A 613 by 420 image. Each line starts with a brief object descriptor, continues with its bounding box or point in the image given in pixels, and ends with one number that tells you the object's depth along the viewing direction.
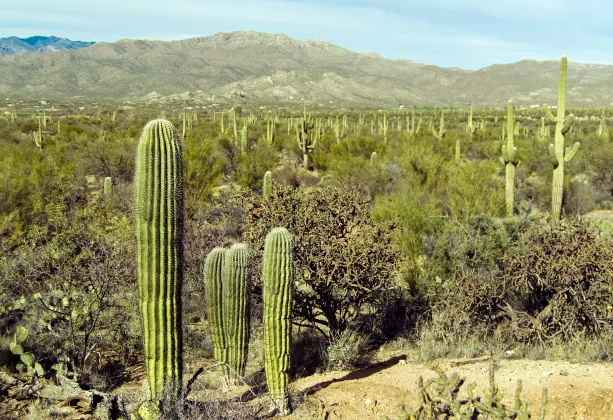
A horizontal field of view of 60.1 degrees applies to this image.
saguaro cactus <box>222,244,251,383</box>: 6.96
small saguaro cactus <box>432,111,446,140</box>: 34.55
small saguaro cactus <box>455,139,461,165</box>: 24.09
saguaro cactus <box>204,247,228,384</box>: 7.13
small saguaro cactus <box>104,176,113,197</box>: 17.71
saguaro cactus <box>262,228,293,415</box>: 6.33
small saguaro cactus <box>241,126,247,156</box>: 26.86
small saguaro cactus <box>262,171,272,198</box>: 12.43
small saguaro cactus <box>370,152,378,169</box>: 22.16
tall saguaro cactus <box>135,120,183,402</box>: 5.47
